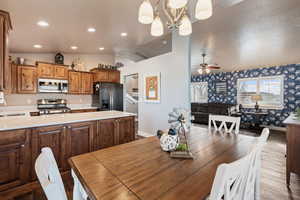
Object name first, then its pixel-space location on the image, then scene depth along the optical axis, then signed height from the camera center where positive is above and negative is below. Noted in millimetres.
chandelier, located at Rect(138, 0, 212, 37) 1344 +842
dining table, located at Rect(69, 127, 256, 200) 779 -512
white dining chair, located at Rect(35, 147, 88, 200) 695 -417
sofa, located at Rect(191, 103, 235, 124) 6334 -592
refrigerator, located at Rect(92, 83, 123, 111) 5324 +73
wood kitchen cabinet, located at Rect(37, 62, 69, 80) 4438 +837
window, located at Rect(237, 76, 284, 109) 5954 +292
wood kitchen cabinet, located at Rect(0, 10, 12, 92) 1904 +624
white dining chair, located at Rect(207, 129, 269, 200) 561 -363
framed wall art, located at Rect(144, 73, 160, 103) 4152 +280
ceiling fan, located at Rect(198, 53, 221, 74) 5045 +1081
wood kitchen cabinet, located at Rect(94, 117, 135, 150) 2641 -690
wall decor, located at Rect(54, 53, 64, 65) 4898 +1312
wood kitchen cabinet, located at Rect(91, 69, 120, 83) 5508 +839
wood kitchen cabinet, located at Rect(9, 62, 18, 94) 4043 +532
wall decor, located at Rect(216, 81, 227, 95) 7453 +523
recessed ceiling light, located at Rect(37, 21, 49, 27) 2805 +1450
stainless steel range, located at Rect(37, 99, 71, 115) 4355 -307
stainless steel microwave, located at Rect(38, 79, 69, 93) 4465 +362
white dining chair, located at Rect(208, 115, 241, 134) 2106 -348
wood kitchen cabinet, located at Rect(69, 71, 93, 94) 5074 +528
